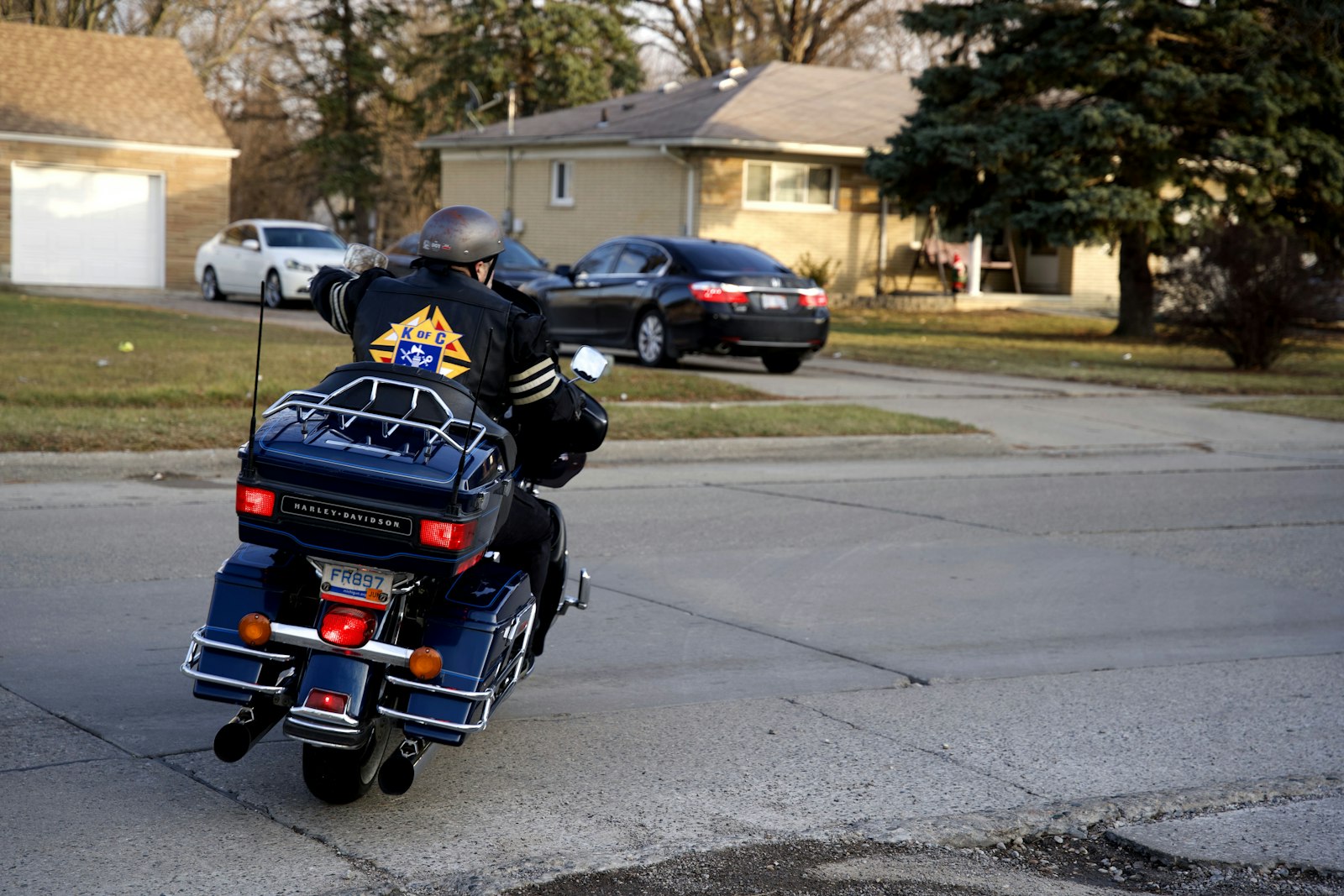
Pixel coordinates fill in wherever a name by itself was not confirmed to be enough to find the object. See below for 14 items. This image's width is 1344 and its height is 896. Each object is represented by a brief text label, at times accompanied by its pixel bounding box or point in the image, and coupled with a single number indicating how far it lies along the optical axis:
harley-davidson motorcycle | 3.98
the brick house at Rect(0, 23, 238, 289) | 31.05
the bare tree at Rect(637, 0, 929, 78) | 49.66
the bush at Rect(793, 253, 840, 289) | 32.12
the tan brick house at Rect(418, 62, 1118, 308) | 32.03
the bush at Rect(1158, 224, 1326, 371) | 20.64
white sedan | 26.66
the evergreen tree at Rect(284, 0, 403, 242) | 44.53
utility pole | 36.00
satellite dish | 37.97
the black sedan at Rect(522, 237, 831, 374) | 17.86
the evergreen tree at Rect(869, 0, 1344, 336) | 24.83
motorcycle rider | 4.48
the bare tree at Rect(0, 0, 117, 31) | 44.34
